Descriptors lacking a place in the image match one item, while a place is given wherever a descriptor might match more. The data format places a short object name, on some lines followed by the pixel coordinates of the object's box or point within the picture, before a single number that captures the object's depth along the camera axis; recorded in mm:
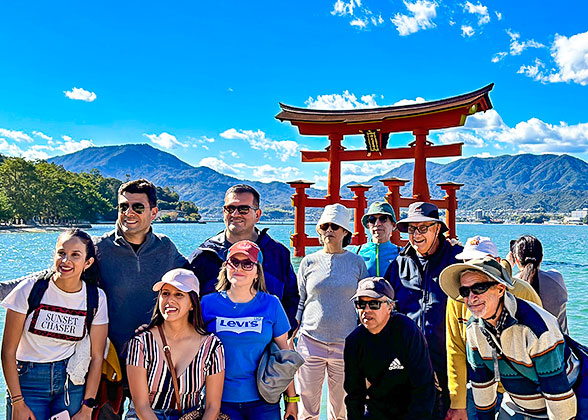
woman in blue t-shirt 2227
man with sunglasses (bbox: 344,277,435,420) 2186
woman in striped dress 2100
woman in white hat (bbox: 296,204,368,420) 3041
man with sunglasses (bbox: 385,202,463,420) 2646
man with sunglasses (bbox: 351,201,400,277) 3371
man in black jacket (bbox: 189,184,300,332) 2801
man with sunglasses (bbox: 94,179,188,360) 2607
